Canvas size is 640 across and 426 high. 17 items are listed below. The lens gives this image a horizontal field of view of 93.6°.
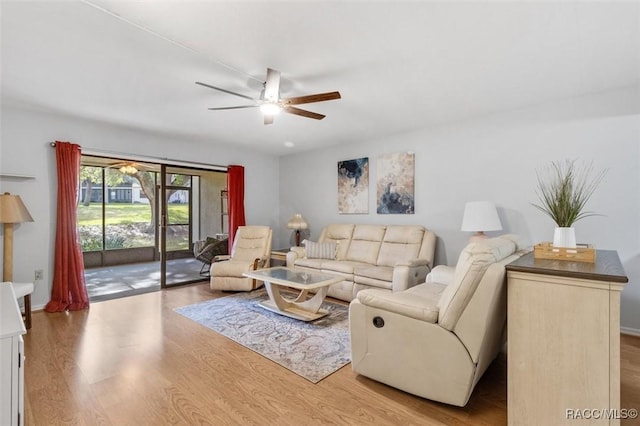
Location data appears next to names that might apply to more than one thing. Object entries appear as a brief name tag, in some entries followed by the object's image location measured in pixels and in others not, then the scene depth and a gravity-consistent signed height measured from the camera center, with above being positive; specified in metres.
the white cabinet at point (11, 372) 1.14 -0.62
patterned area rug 2.37 -1.18
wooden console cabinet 1.33 -0.62
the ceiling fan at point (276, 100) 2.35 +0.93
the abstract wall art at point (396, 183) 4.37 +0.43
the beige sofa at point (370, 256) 3.62 -0.63
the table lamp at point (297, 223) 5.36 -0.19
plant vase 1.83 -0.16
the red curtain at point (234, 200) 5.32 +0.22
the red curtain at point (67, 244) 3.60 -0.38
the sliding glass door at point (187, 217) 4.89 -0.09
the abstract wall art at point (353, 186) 4.86 +0.44
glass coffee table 3.18 -0.85
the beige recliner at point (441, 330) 1.65 -0.72
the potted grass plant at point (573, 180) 3.04 +0.34
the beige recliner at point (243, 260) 4.37 -0.75
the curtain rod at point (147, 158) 3.93 +0.80
